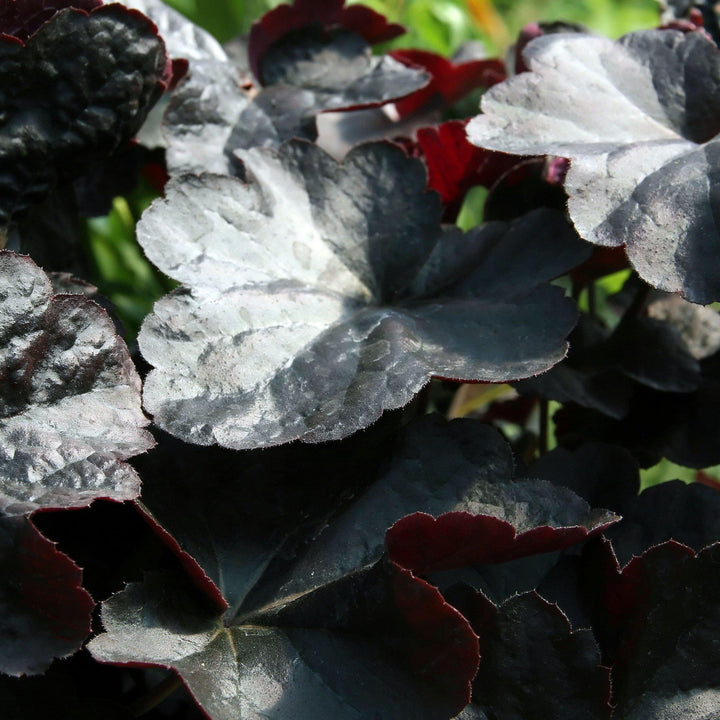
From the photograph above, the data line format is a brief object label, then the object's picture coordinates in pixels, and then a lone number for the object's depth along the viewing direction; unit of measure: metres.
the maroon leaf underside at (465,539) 0.54
